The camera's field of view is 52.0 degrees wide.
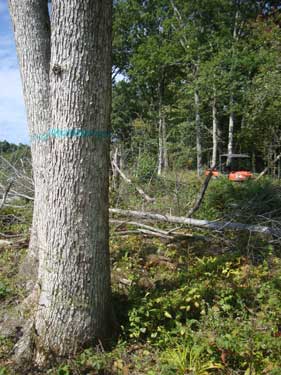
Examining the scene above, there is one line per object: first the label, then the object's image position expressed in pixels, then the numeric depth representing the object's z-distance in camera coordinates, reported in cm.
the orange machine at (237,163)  1455
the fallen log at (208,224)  348
